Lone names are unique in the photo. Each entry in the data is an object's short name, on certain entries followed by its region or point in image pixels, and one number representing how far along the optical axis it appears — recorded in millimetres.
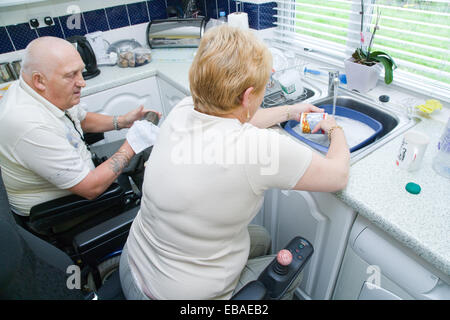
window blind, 1121
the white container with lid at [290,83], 1250
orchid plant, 1200
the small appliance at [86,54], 1675
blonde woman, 677
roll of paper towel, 1578
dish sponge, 1067
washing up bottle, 824
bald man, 946
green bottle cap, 779
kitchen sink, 979
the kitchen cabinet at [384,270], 711
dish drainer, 1295
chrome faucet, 1224
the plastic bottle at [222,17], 1807
